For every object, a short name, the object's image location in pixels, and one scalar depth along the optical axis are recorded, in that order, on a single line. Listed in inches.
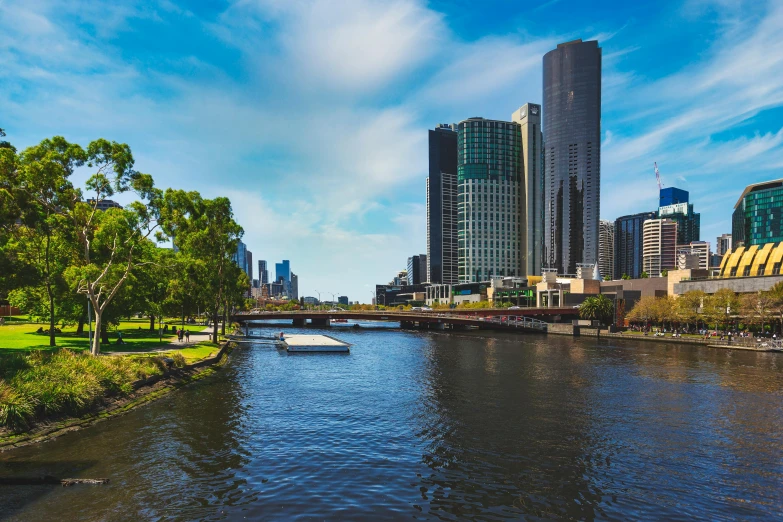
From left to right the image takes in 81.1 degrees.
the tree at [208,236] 2925.7
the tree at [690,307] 5027.1
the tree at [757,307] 4308.6
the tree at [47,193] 1721.2
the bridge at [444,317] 6609.3
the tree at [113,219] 1818.3
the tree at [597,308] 6156.5
